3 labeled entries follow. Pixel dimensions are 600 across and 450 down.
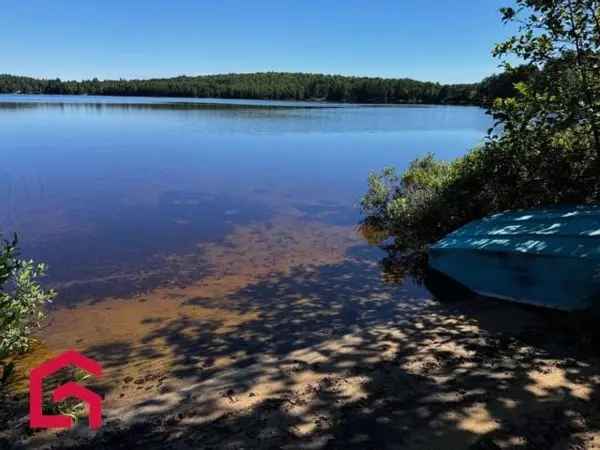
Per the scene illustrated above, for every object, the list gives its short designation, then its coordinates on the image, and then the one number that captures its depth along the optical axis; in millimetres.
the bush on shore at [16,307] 5523
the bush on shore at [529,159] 7191
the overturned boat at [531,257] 6254
